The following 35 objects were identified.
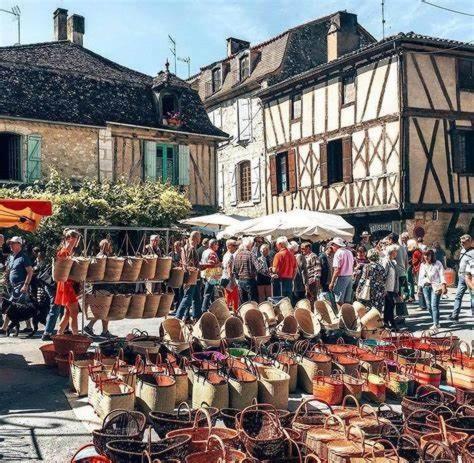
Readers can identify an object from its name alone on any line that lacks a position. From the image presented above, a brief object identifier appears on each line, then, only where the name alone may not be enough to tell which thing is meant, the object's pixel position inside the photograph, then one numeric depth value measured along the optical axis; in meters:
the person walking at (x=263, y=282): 10.07
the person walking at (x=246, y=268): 9.56
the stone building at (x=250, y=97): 21.73
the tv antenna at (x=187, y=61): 26.61
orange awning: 6.88
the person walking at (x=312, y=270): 10.54
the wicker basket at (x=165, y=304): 7.74
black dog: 8.51
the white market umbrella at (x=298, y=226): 10.69
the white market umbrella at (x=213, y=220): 13.59
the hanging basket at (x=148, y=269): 7.47
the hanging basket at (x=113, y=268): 7.27
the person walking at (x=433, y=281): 9.05
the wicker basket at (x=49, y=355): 6.71
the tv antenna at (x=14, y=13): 20.96
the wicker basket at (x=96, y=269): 7.19
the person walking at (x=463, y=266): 8.75
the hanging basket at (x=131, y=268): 7.36
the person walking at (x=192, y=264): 9.12
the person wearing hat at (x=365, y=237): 14.29
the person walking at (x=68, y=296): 7.45
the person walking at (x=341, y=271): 9.16
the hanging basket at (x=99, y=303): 7.47
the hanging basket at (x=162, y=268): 7.60
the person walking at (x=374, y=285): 9.12
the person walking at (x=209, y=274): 9.82
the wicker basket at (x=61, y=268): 7.00
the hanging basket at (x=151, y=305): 7.66
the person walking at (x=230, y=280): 10.20
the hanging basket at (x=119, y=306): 7.52
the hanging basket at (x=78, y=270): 7.11
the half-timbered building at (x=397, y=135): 15.85
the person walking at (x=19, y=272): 8.40
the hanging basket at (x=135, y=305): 7.59
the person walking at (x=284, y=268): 9.76
